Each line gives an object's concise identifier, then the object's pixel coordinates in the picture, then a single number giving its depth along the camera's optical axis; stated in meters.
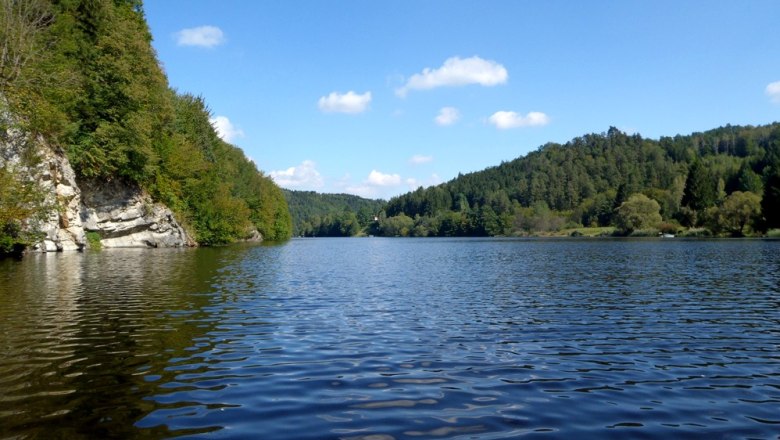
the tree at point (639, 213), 163.50
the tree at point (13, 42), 44.34
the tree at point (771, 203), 122.62
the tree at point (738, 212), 126.44
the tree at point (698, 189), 156.12
